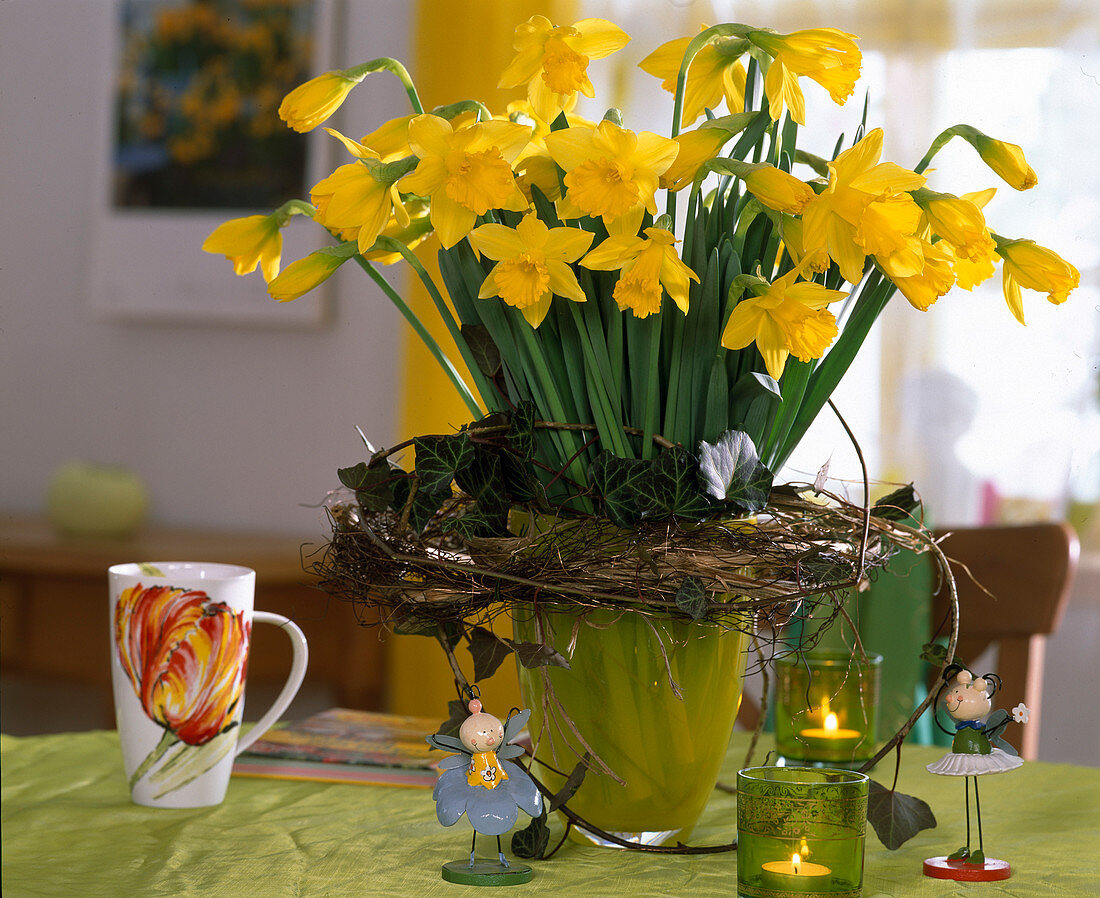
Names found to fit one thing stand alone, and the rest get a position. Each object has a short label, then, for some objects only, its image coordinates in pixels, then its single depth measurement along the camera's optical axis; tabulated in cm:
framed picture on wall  381
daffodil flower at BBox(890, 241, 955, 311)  141
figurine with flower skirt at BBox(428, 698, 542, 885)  139
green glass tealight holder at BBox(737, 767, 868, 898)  135
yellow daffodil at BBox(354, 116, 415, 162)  143
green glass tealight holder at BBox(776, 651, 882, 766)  163
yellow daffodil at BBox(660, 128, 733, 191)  141
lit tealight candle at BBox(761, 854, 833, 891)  135
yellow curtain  356
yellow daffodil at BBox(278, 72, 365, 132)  146
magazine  164
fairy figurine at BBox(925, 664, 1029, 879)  141
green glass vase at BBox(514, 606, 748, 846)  144
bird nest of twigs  140
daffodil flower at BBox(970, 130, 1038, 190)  144
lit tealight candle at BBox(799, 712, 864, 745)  165
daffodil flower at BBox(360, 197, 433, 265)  151
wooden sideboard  326
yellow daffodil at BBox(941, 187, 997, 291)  146
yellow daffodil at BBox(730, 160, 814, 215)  138
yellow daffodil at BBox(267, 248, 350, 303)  147
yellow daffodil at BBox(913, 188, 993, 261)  140
